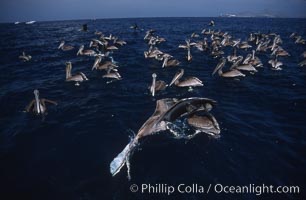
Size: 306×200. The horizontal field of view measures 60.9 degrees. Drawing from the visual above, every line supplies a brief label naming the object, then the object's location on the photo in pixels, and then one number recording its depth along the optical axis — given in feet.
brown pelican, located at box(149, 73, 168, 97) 51.83
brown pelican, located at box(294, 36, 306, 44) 111.65
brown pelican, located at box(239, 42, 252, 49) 95.67
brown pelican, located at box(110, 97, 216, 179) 27.84
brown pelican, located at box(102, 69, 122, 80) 61.16
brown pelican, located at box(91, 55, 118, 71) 67.11
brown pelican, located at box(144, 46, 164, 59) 81.10
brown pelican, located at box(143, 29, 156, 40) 125.83
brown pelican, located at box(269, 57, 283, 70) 71.03
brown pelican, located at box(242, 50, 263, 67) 70.67
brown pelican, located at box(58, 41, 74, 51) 102.12
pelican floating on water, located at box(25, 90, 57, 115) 44.31
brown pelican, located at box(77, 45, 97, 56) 90.63
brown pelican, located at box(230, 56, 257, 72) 64.80
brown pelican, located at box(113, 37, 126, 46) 106.52
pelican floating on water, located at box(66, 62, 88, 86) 59.52
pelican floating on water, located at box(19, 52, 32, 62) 89.17
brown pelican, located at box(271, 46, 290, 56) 85.35
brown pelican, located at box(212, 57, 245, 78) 60.54
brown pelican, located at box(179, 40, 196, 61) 80.28
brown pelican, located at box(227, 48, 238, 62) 76.51
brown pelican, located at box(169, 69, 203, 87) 54.49
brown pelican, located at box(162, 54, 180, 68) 70.95
